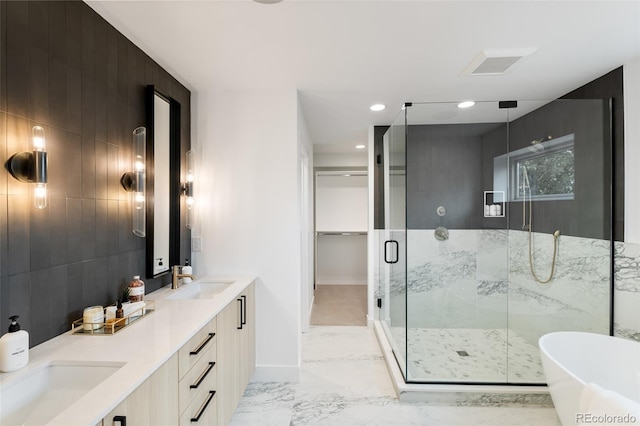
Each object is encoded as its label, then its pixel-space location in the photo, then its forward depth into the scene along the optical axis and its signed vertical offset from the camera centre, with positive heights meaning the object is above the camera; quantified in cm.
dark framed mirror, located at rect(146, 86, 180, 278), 209 +23
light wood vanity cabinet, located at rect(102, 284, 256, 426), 105 -77
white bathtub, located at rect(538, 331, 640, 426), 189 -101
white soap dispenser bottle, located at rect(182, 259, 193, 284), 237 -46
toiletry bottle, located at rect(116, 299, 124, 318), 150 -49
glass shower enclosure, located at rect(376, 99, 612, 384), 252 -22
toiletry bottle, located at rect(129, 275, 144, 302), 173 -44
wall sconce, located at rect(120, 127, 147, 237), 186 +18
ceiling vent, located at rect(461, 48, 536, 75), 201 +104
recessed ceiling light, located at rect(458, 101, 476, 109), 273 +96
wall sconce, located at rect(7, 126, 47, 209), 117 +18
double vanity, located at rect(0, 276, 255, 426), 94 -58
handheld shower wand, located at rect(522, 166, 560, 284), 276 -17
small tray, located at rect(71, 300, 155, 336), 139 -53
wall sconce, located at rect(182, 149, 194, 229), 246 +22
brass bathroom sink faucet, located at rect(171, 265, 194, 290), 224 -47
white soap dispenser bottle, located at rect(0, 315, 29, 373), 101 -46
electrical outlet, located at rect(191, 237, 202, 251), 257 -26
